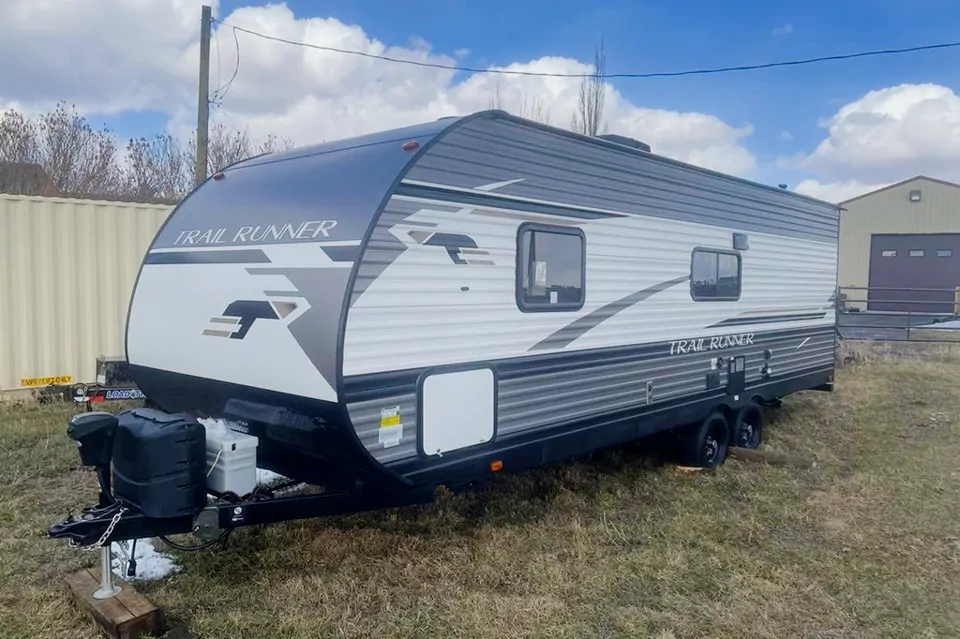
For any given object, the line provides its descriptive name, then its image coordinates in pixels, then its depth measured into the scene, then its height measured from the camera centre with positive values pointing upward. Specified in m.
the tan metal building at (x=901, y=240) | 28.64 +1.65
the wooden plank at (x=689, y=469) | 6.88 -1.78
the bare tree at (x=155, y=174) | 19.73 +2.54
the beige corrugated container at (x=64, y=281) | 8.42 -0.18
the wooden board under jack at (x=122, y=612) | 3.61 -1.72
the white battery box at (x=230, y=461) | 3.95 -1.03
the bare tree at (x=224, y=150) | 21.91 +3.54
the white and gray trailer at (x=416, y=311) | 3.91 -0.24
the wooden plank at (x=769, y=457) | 7.22 -1.76
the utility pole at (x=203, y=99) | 10.75 +2.50
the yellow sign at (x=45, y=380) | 8.48 -1.33
